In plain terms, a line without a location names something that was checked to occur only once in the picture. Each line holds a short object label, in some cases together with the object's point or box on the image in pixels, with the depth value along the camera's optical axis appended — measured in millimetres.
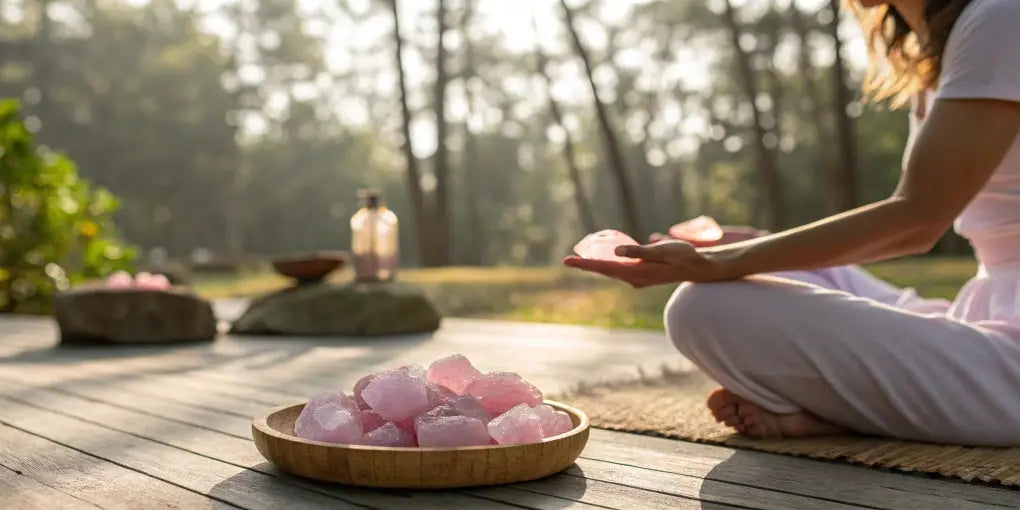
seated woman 1390
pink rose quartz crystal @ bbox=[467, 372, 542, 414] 1383
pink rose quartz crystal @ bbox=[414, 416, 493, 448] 1234
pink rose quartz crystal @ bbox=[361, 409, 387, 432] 1342
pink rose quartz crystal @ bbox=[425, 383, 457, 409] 1333
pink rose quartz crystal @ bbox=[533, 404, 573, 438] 1347
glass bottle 4305
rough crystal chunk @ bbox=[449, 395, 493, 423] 1301
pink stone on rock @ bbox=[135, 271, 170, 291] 3967
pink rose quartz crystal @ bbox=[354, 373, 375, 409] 1382
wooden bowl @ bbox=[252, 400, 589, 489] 1182
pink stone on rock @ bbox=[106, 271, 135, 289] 3934
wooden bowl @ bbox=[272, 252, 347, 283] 4430
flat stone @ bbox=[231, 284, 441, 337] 4129
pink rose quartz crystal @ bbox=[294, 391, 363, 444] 1270
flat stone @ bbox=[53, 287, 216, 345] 3721
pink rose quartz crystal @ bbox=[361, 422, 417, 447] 1270
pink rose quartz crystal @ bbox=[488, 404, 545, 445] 1267
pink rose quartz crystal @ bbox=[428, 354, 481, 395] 1382
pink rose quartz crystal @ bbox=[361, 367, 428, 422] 1296
